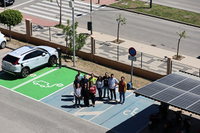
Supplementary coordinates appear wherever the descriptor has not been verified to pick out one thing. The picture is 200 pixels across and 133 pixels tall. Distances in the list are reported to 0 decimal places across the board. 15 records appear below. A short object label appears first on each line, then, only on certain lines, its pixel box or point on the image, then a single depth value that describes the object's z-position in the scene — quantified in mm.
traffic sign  21297
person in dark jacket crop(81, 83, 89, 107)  19481
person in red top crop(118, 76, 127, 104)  19734
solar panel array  15539
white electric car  23078
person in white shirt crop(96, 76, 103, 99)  20344
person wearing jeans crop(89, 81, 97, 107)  19609
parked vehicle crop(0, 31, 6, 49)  28300
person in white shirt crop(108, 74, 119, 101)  20172
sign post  21316
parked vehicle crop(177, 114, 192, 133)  16345
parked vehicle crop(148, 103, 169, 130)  17375
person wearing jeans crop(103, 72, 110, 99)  20406
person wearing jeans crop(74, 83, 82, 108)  19256
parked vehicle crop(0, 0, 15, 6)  39372
